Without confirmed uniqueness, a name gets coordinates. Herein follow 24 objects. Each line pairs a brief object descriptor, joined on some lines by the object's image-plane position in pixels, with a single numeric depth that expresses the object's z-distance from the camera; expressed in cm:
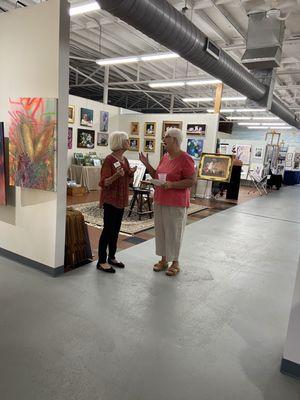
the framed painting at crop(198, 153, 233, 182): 857
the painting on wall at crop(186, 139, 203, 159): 948
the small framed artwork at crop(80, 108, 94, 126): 936
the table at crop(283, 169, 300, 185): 1734
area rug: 519
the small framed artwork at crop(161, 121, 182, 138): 979
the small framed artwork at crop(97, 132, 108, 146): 1024
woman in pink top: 310
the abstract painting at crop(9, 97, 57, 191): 289
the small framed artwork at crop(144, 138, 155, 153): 1046
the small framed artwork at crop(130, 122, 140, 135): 1073
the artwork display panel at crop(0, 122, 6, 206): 331
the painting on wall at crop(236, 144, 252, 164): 1476
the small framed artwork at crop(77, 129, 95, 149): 942
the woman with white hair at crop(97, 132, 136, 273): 310
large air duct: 323
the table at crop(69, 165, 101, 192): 886
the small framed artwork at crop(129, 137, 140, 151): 1083
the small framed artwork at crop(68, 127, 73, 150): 909
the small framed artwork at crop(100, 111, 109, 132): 1023
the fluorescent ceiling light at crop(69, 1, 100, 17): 445
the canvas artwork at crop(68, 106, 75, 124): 892
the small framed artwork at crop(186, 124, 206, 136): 930
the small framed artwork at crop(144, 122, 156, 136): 1034
